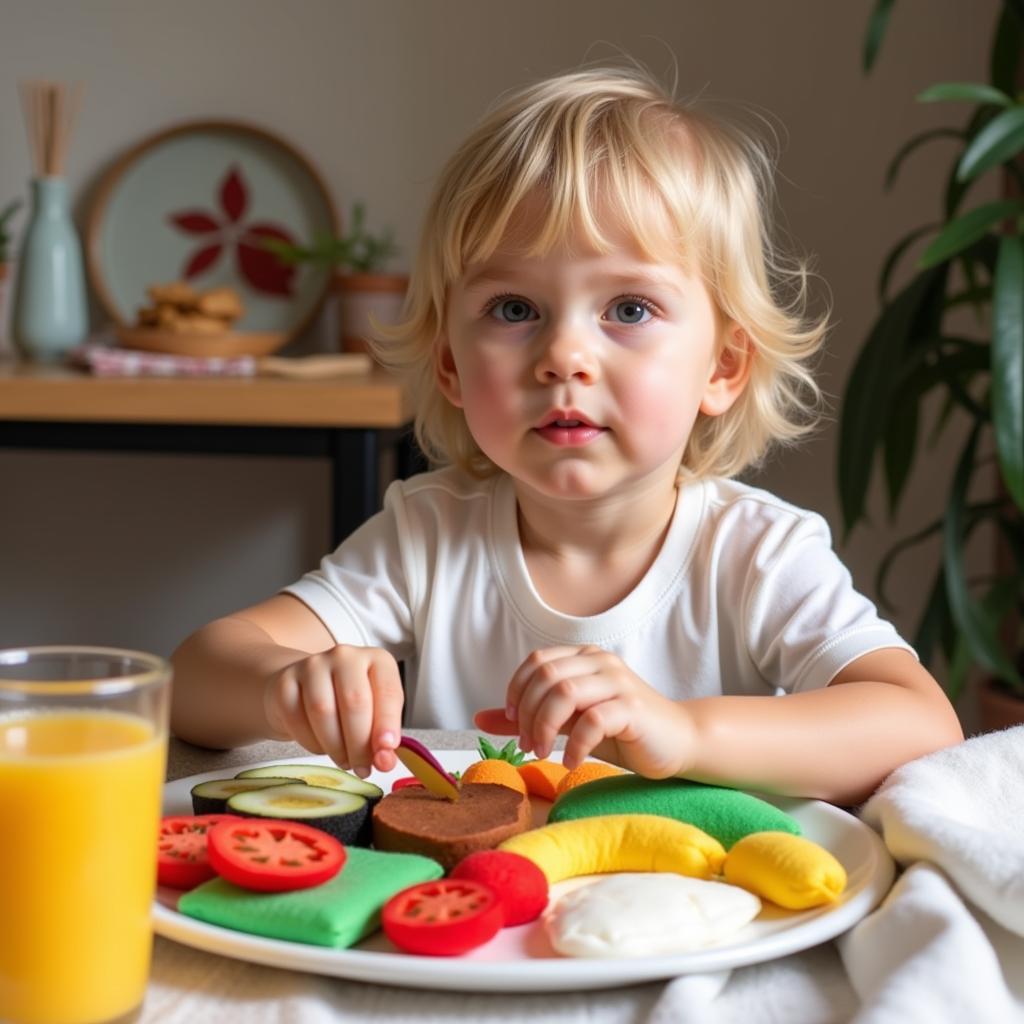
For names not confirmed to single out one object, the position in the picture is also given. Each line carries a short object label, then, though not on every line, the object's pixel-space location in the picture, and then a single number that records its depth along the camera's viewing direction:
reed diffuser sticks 2.52
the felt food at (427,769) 0.70
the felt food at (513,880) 0.58
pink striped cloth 2.25
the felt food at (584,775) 0.77
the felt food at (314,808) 0.64
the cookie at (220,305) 2.46
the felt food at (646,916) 0.54
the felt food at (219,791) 0.69
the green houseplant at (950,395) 2.04
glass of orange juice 0.48
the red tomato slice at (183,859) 0.61
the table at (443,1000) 0.51
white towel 0.49
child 0.93
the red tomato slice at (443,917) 0.54
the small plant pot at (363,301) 2.63
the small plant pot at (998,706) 2.23
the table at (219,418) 2.05
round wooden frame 2.75
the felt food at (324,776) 0.72
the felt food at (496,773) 0.76
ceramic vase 2.58
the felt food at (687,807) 0.69
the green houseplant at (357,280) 2.63
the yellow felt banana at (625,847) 0.63
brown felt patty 0.63
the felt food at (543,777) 0.78
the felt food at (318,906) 0.55
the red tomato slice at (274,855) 0.57
